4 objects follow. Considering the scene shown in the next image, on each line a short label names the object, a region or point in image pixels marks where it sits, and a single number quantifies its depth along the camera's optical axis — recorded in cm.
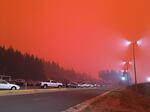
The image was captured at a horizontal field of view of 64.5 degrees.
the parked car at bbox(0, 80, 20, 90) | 1893
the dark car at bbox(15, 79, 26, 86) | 2887
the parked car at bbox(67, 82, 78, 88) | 3562
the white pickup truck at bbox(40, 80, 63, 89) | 2780
